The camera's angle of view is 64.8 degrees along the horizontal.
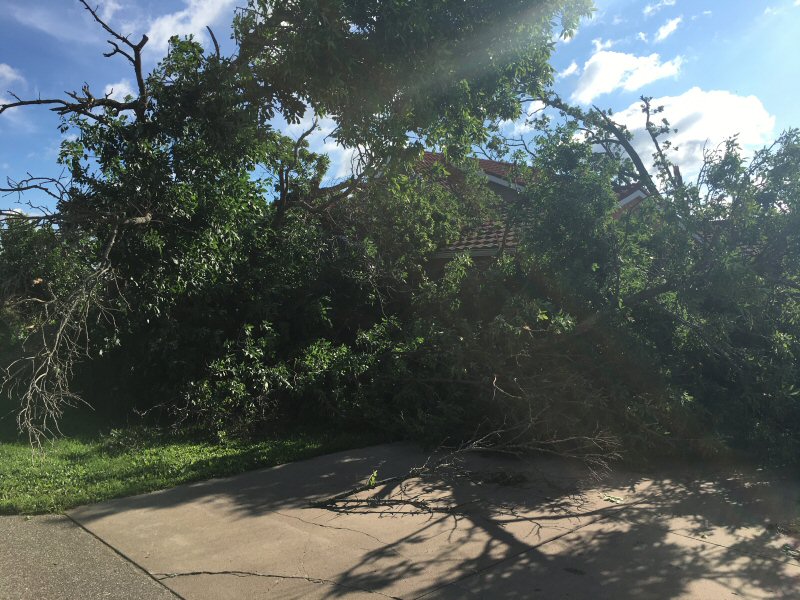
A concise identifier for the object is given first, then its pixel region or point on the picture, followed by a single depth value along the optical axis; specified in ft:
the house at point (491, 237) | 39.40
